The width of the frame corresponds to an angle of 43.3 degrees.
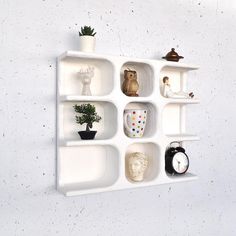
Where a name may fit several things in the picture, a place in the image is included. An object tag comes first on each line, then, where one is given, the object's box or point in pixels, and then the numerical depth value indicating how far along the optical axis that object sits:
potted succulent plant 0.84
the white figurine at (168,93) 0.97
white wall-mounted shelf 0.85
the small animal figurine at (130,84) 0.91
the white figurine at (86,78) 0.85
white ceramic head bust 0.91
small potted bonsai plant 0.83
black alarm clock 0.98
